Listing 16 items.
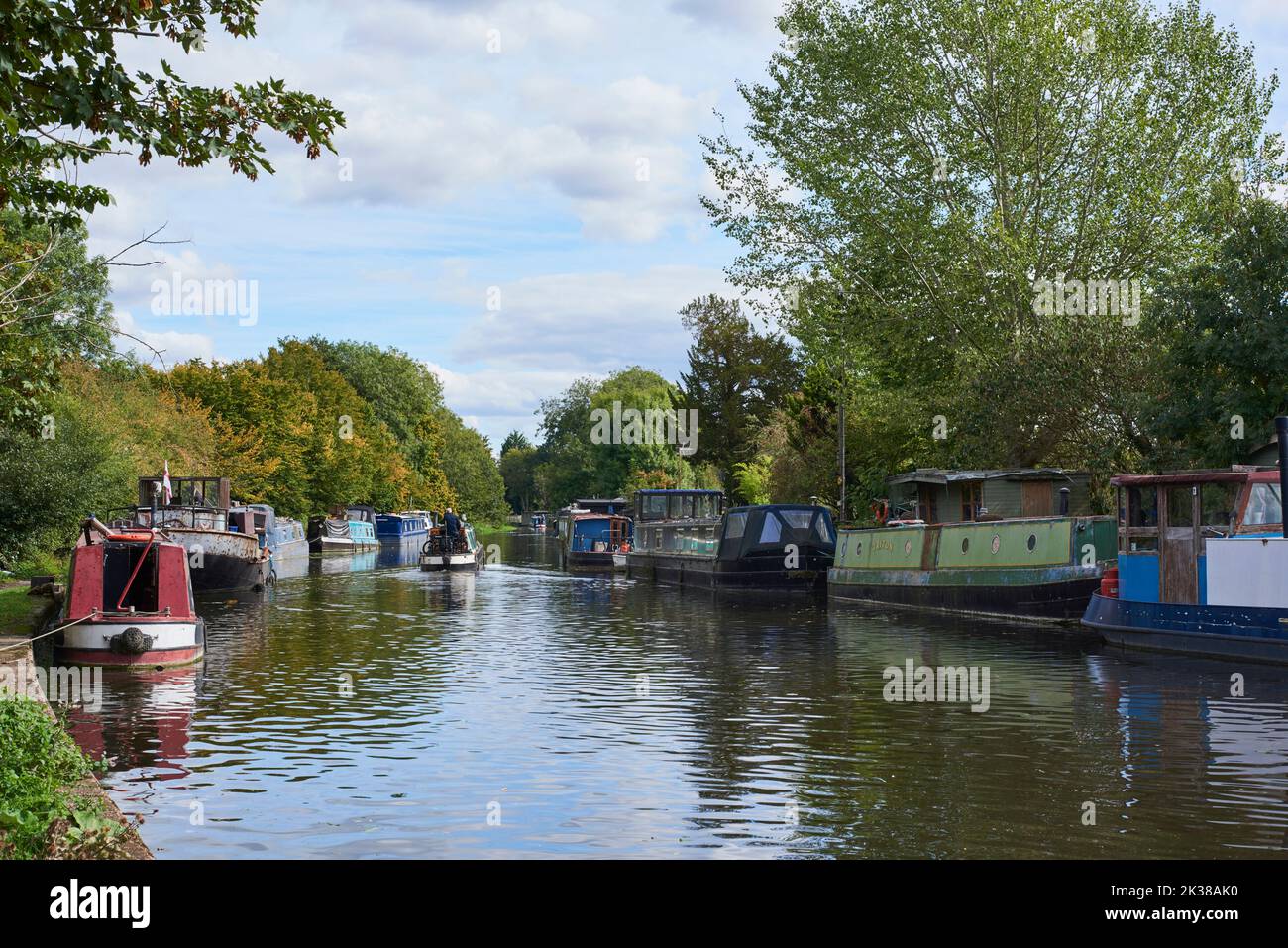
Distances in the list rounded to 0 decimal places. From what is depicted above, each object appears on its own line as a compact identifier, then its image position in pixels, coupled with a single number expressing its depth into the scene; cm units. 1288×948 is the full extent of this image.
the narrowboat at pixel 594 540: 6538
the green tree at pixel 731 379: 8725
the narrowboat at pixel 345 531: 7781
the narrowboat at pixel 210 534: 4022
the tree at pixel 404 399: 10962
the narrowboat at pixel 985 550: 2941
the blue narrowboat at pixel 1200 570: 2084
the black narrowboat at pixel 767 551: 4281
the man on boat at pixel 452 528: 5850
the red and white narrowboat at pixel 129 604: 2116
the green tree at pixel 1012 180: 3706
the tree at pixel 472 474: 12962
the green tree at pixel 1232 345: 2711
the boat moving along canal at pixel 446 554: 5784
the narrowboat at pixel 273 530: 4631
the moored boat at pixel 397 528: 9050
